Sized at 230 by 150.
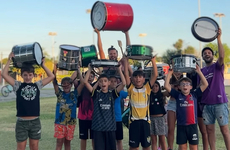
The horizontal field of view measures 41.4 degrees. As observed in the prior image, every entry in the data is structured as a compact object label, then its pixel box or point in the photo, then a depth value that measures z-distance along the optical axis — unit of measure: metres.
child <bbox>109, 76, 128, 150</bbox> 5.71
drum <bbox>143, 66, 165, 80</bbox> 5.88
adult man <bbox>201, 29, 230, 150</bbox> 5.73
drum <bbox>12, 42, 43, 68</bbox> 5.20
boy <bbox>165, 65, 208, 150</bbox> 5.41
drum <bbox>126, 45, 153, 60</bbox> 5.14
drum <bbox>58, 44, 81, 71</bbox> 5.53
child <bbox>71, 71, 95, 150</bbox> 5.96
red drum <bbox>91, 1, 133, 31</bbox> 5.91
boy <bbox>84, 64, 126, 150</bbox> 5.30
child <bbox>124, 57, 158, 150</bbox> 5.39
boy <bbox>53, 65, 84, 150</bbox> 5.77
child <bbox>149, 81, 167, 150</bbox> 5.93
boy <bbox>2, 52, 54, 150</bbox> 5.31
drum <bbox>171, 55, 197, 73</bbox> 5.20
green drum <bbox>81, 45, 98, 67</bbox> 5.66
